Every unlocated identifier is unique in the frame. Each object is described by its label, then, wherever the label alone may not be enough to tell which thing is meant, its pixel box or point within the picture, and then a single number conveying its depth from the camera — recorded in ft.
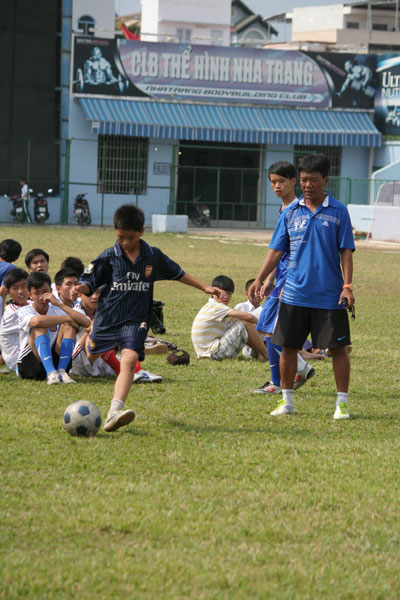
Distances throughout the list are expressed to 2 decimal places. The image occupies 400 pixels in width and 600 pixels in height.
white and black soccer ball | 38.93
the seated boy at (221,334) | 59.31
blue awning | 231.91
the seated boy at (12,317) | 53.52
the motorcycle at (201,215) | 237.45
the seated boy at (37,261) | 56.34
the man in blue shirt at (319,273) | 43.21
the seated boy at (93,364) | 52.54
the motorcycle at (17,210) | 224.74
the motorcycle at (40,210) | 225.97
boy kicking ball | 41.01
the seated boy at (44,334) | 50.57
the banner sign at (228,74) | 234.58
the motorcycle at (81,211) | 226.99
